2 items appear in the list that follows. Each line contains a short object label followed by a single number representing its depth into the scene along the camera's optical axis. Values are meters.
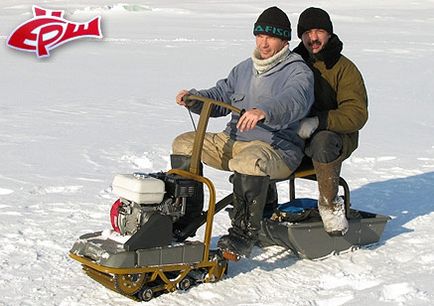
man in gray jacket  8.48
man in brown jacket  9.36
